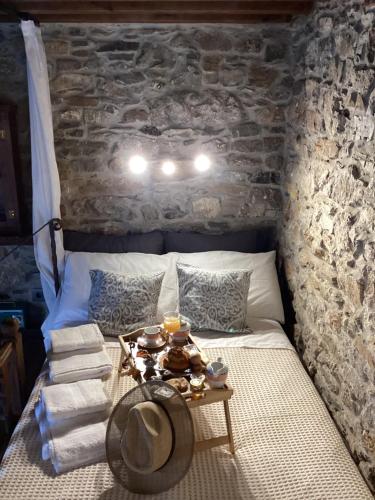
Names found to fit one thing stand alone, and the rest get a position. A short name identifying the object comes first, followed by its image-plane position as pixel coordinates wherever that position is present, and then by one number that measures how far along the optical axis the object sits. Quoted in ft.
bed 6.57
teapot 7.41
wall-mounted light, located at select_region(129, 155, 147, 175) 11.40
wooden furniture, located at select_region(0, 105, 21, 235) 10.82
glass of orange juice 8.78
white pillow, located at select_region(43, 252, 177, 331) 10.37
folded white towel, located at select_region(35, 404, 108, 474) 6.85
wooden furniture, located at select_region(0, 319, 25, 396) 9.17
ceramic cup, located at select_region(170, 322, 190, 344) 8.45
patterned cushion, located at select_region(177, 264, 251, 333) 9.97
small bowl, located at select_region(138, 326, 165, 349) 8.38
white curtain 9.86
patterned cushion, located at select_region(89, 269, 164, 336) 9.87
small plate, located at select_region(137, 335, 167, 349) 8.37
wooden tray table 7.22
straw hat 6.28
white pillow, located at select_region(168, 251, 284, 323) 10.66
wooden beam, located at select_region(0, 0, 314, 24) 9.11
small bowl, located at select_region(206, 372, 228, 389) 7.41
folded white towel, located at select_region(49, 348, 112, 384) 8.38
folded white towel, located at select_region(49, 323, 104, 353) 8.98
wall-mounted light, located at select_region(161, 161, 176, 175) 11.48
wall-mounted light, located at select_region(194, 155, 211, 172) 11.44
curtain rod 8.99
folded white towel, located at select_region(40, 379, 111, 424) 7.40
